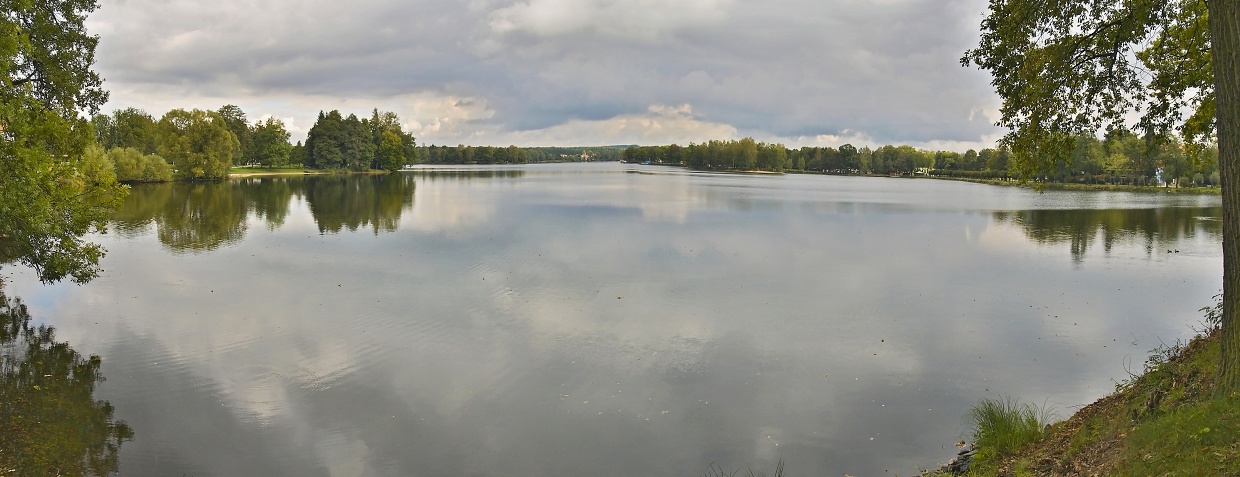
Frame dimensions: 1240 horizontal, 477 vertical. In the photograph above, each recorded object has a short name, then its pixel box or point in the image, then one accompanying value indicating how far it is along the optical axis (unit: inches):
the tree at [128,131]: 3316.9
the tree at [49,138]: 431.2
